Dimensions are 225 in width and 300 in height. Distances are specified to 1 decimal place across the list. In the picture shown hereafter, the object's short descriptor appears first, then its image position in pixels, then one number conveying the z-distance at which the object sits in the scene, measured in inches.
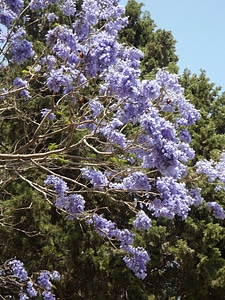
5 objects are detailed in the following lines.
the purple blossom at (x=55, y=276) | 476.4
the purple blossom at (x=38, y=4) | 349.6
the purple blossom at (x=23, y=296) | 438.0
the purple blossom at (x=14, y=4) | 323.0
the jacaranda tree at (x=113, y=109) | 287.4
